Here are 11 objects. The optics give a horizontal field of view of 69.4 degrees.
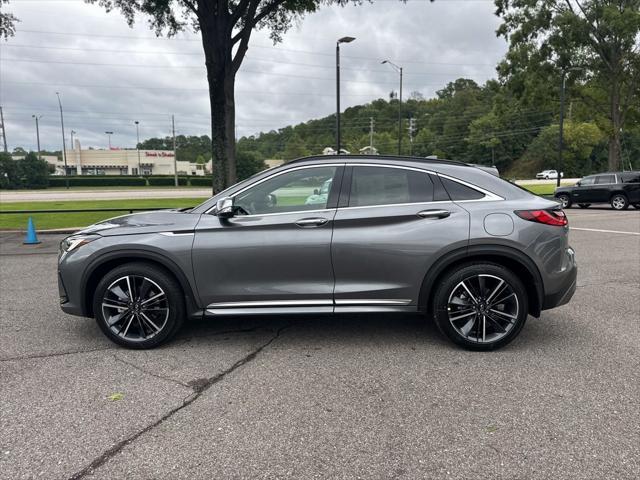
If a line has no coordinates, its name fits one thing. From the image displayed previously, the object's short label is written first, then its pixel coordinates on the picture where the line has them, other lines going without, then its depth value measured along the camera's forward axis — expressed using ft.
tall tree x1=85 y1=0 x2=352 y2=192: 42.75
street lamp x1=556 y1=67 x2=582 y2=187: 83.49
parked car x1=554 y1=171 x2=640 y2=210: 61.93
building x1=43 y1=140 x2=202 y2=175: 331.59
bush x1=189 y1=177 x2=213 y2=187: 234.58
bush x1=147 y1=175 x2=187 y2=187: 235.61
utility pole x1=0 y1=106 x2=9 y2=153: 244.53
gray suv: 13.14
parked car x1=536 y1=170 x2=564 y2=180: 228.78
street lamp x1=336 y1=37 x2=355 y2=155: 64.90
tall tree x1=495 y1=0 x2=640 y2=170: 76.23
